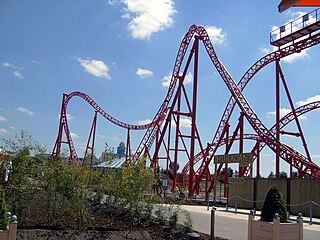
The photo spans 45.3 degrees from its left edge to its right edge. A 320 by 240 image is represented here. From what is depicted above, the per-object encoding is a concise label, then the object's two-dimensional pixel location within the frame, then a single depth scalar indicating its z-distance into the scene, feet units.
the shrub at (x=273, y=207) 26.63
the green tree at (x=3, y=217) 21.68
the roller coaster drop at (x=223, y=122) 85.51
